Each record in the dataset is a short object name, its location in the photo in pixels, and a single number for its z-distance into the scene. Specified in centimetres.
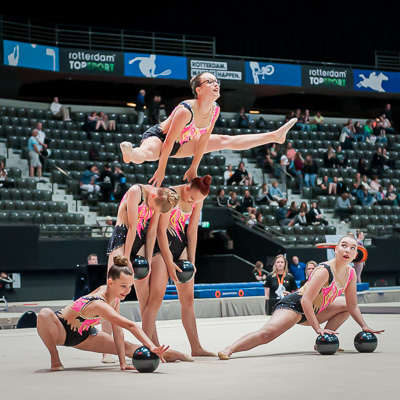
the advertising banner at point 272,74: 2384
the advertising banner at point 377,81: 2538
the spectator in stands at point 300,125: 2392
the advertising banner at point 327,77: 2470
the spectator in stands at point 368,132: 2411
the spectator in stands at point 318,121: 2438
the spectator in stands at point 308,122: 2408
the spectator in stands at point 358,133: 2403
